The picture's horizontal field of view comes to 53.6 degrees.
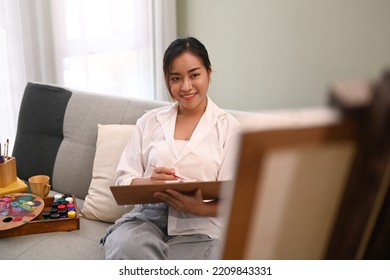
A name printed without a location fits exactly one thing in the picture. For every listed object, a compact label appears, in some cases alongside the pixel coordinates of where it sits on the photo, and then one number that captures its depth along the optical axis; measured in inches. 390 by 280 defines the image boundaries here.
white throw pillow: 59.9
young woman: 47.5
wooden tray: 54.9
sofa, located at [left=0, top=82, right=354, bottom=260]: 53.7
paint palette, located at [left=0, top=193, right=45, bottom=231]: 52.9
